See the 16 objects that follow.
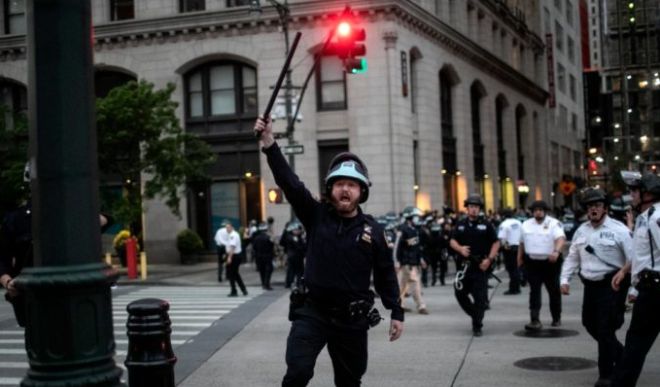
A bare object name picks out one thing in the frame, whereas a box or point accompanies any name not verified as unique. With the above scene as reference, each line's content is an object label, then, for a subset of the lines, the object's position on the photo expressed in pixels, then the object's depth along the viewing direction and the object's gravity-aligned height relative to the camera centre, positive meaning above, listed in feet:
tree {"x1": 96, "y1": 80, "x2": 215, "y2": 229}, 78.07 +6.37
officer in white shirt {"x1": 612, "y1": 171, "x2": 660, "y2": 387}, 21.11 -2.96
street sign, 72.43 +4.78
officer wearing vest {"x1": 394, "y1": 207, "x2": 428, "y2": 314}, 47.32 -3.63
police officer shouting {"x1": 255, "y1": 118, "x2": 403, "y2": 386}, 17.47 -1.54
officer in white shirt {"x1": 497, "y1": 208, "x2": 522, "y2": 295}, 55.36 -3.89
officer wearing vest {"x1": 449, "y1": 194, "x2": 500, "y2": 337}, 37.11 -2.87
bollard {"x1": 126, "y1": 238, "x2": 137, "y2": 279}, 78.54 -4.93
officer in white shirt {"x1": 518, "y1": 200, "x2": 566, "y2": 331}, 37.65 -3.30
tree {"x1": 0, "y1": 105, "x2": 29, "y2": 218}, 77.28 +6.02
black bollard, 15.94 -2.81
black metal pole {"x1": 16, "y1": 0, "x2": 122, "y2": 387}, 13.12 -0.13
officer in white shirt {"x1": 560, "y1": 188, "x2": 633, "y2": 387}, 25.68 -2.66
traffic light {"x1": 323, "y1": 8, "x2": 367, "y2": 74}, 55.31 +10.65
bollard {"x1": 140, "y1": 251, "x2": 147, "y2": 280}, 79.41 -5.89
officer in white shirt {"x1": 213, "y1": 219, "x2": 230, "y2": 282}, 64.75 -3.55
